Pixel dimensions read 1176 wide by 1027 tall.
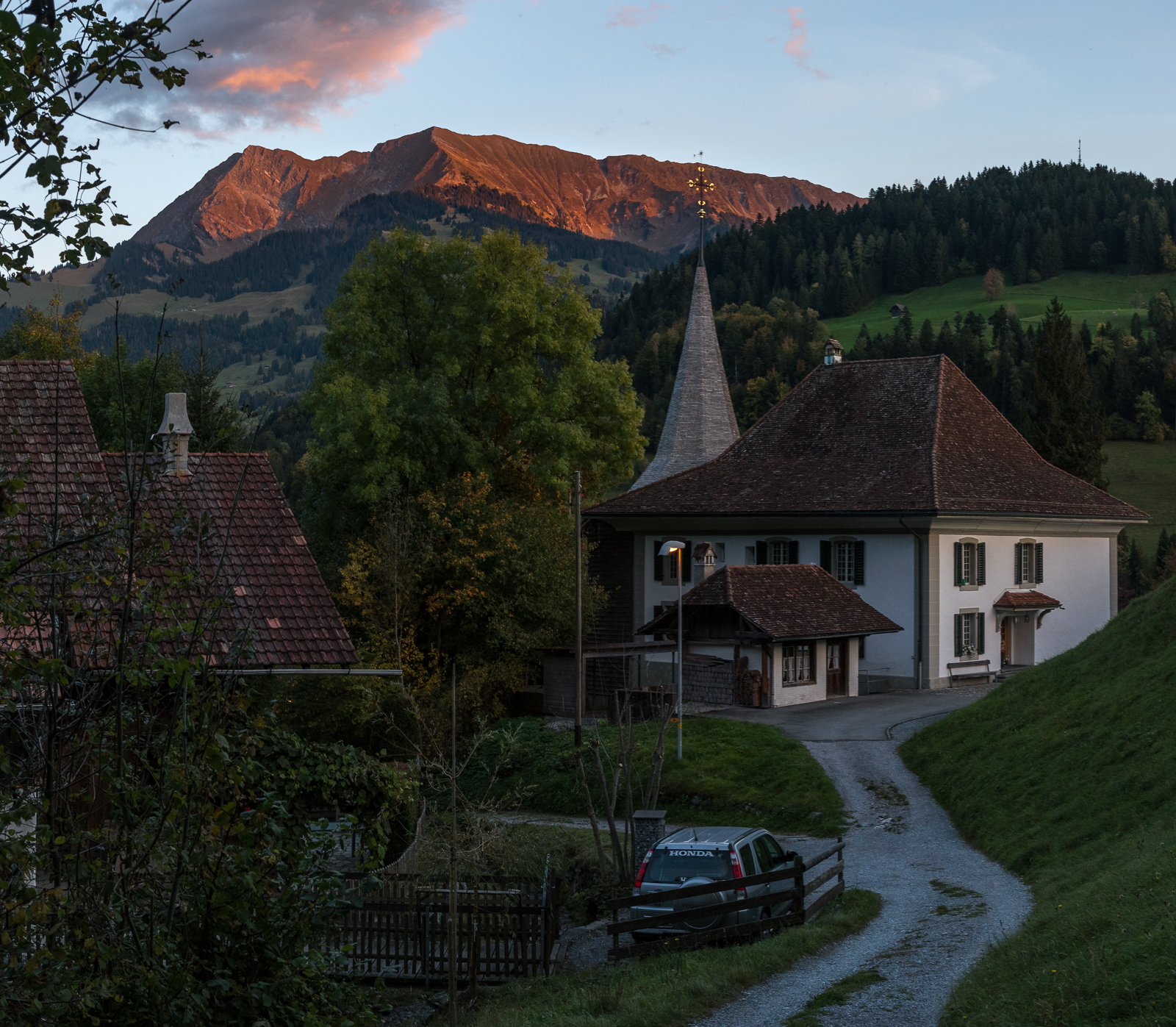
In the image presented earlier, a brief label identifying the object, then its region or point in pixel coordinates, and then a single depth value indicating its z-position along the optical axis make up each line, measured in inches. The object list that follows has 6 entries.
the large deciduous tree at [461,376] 1728.6
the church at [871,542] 1542.8
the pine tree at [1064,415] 2413.9
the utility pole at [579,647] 1315.2
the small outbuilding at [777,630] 1471.5
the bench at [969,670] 1669.5
